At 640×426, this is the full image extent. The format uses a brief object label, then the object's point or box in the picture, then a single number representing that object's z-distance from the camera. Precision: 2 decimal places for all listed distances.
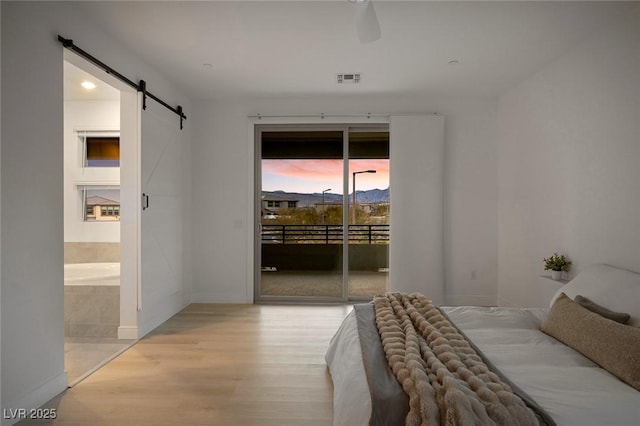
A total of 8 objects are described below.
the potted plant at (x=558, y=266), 3.36
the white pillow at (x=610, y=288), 2.23
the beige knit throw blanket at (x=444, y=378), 1.44
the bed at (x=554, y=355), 1.60
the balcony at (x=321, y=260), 5.11
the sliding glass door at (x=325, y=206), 5.06
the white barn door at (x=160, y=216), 3.74
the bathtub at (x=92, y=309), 3.67
